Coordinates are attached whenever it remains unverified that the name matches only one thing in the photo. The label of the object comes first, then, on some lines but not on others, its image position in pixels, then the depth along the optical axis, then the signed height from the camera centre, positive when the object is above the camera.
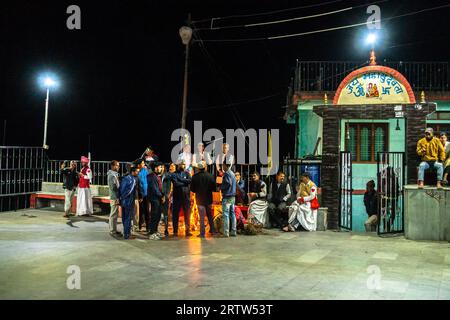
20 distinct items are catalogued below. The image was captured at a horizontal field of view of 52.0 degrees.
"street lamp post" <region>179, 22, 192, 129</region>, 17.45 +4.56
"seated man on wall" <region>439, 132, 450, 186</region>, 11.48 +0.55
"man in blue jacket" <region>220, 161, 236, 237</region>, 11.28 -0.52
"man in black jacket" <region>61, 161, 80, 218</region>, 14.70 -0.30
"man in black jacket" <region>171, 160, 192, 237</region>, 11.43 -0.52
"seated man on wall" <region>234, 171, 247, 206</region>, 12.81 -0.39
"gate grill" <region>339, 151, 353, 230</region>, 12.59 -0.16
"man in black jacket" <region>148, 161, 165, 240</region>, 11.03 -0.61
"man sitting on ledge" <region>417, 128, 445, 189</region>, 11.35 +0.60
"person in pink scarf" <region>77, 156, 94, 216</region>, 14.68 -0.55
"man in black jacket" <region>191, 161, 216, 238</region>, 11.21 -0.33
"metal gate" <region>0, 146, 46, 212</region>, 15.94 -0.04
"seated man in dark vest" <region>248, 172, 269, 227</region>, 12.66 -0.72
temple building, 12.45 +1.78
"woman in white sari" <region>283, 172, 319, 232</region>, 12.36 -0.84
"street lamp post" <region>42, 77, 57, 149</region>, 20.66 +4.13
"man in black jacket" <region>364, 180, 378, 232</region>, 13.05 -0.77
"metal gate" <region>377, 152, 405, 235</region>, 11.45 -0.47
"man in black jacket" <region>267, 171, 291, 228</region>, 12.70 -0.65
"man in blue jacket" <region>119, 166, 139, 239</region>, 10.90 -0.59
